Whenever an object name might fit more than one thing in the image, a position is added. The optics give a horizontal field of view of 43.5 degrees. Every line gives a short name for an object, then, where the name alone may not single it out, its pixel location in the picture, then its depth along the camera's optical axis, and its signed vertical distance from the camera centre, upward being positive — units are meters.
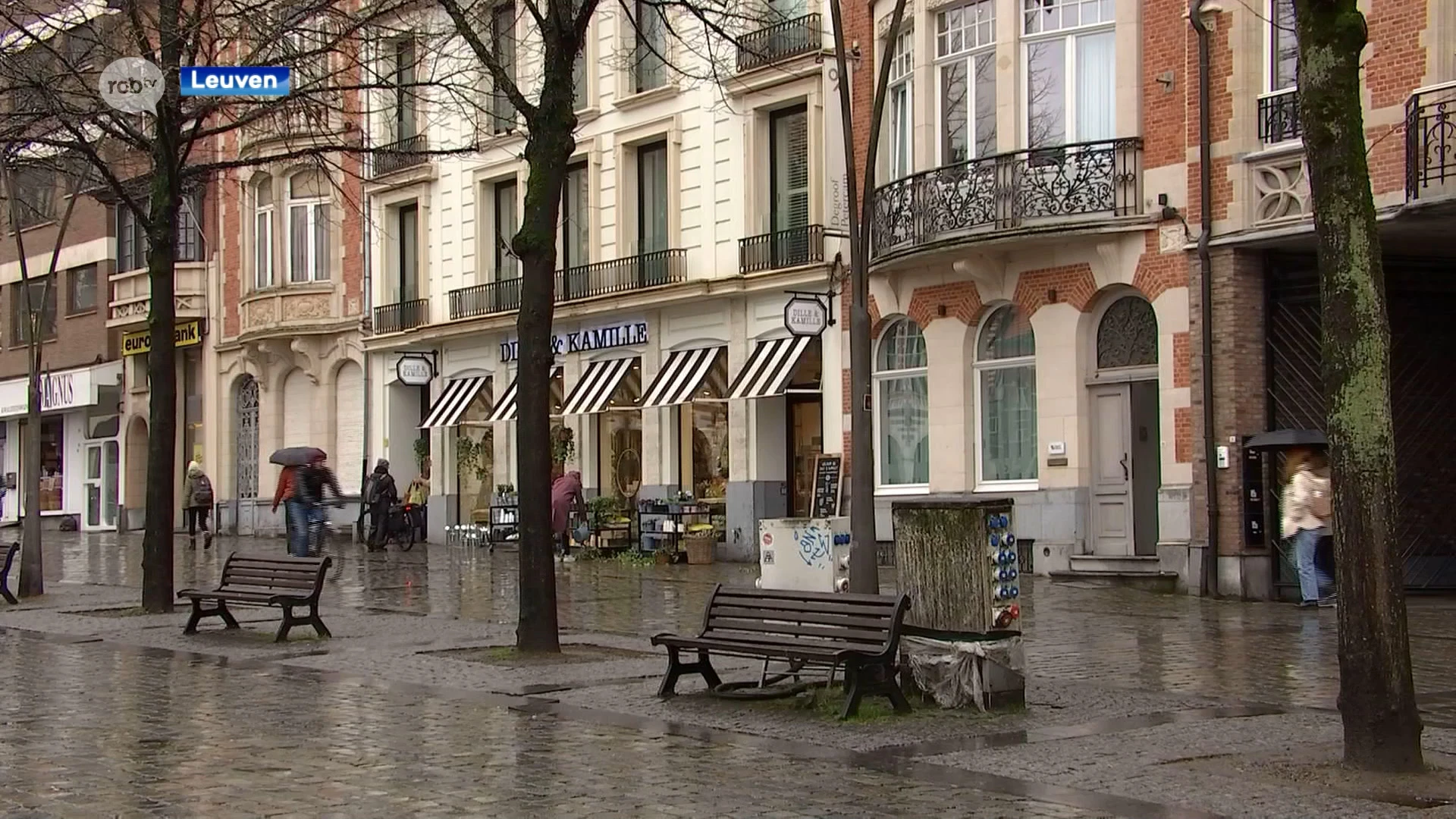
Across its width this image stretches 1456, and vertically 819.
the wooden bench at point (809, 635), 11.06 -0.93
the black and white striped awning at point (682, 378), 31.27 +1.93
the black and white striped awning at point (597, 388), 33.50 +1.92
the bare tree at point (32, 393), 22.92 +1.39
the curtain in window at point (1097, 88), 23.95 +5.22
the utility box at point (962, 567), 11.48 -0.52
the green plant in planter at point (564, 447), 34.69 +0.83
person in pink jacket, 30.09 -0.09
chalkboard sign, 28.33 +0.03
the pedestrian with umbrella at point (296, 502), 23.50 -0.09
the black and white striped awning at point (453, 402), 37.53 +1.89
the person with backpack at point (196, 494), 39.16 +0.04
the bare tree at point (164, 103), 18.62 +4.30
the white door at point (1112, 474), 24.36 +0.12
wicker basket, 29.94 -1.01
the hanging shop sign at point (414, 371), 37.84 +2.56
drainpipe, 22.23 +2.92
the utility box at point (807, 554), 14.42 -0.54
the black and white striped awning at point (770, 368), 29.33 +1.95
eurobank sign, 45.69 +4.02
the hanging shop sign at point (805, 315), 28.11 +2.66
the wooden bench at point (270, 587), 16.86 -0.87
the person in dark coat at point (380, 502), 35.38 -0.16
